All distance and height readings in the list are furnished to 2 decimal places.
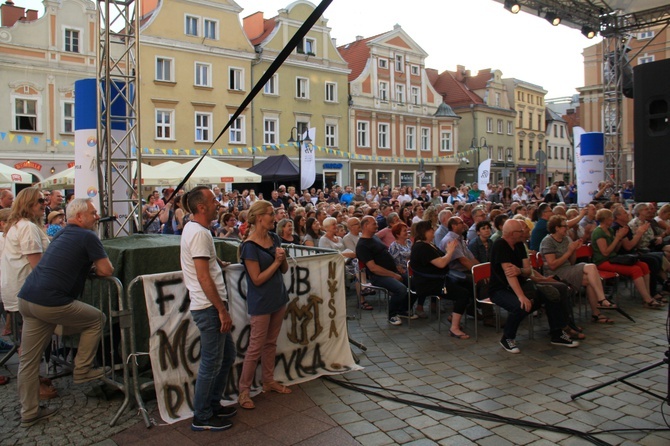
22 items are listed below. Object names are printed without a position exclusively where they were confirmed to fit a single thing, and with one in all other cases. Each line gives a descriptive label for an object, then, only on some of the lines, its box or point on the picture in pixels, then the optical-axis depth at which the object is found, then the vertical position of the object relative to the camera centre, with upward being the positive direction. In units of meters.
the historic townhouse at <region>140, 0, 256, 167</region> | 29.17 +7.34
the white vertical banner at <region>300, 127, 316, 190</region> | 18.62 +1.44
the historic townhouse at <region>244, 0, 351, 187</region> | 34.28 +7.48
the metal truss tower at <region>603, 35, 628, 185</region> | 17.11 +3.21
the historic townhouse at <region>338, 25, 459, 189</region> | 40.47 +7.02
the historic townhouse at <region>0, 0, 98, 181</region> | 25.94 +6.26
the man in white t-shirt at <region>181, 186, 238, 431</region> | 4.27 -0.71
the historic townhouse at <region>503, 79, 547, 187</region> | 57.59 +9.18
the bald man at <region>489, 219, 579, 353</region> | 6.45 -0.99
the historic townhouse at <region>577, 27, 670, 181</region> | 37.62 +9.06
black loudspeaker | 4.41 +0.60
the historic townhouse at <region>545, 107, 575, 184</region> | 66.50 +7.17
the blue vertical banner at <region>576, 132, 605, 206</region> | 16.89 +1.27
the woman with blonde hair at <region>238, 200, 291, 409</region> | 4.74 -0.68
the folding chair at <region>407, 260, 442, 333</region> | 7.46 -1.17
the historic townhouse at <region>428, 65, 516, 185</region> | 51.38 +8.76
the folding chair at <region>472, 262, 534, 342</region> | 6.93 -1.11
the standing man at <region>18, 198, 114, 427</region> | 4.48 -0.67
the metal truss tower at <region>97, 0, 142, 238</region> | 7.71 +1.24
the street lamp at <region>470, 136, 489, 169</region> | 49.88 +5.83
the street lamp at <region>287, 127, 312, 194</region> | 18.93 +2.33
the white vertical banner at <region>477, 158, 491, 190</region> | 22.41 +1.29
